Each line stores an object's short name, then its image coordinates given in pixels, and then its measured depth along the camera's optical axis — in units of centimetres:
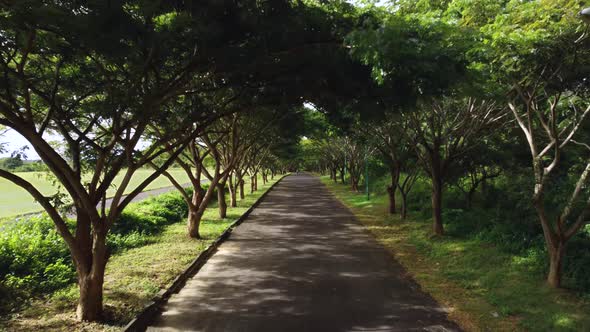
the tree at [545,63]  575
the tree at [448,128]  1055
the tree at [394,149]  1403
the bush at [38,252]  693
